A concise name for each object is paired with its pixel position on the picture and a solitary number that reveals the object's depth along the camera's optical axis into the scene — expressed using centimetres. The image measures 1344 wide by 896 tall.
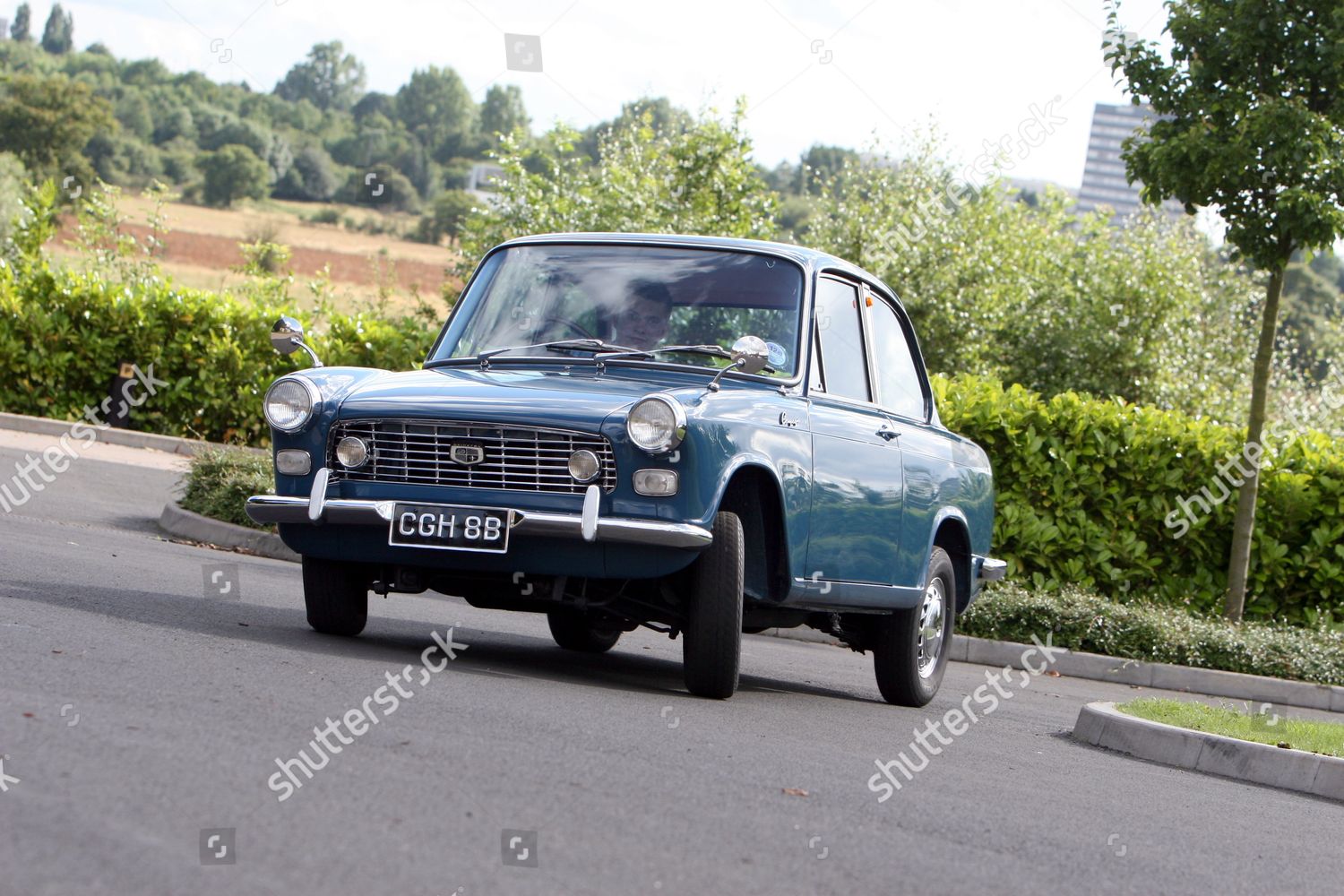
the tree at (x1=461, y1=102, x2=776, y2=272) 2780
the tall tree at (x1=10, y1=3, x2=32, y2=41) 19875
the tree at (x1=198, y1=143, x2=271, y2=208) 9794
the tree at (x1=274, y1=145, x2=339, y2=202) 11125
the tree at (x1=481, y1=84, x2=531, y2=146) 14365
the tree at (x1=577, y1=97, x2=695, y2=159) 3372
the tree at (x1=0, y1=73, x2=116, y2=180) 8706
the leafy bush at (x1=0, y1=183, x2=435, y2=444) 2131
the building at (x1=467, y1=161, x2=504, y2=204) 11283
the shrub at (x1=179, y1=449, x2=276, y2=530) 1336
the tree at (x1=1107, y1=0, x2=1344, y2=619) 1276
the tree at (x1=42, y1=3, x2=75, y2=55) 18988
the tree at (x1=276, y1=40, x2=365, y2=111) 15575
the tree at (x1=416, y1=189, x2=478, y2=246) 9031
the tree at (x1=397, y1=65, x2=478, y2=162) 12788
